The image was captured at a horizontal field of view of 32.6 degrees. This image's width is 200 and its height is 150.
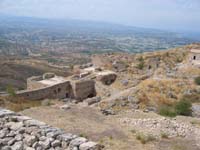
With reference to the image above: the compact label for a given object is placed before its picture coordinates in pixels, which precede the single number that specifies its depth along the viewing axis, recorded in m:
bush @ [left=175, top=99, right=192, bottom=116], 18.98
